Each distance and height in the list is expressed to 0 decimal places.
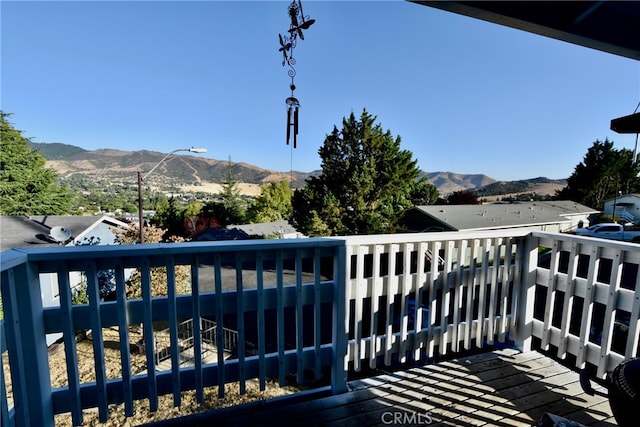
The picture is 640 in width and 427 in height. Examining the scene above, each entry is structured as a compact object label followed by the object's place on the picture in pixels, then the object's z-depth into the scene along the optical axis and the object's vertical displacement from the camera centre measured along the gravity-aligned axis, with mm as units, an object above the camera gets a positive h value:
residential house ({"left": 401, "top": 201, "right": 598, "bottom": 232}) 15562 -1713
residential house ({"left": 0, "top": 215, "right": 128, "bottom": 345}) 6723 -1196
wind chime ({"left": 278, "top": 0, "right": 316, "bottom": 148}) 2080 +1131
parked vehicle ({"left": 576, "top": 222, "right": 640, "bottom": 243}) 15102 -2428
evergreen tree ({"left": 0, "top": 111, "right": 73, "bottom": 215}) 16172 +304
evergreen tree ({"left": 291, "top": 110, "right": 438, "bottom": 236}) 14570 +274
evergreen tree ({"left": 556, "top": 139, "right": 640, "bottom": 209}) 23656 +1098
